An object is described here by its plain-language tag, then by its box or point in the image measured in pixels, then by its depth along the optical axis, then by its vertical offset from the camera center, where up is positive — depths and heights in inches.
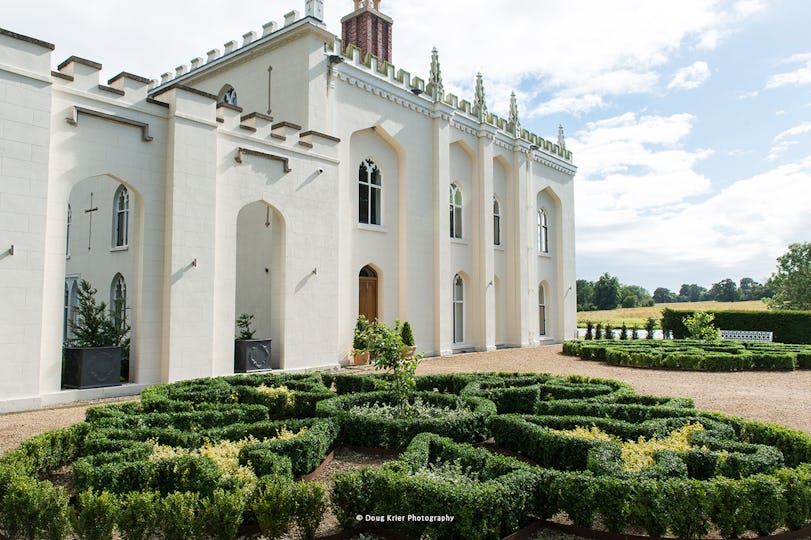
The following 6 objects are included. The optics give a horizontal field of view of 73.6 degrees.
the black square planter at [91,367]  441.7 -40.1
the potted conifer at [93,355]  442.6 -30.0
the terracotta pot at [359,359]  681.1 -53.2
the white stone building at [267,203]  413.1 +128.6
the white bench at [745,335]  1078.5 -42.6
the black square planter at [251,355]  547.8 -38.6
